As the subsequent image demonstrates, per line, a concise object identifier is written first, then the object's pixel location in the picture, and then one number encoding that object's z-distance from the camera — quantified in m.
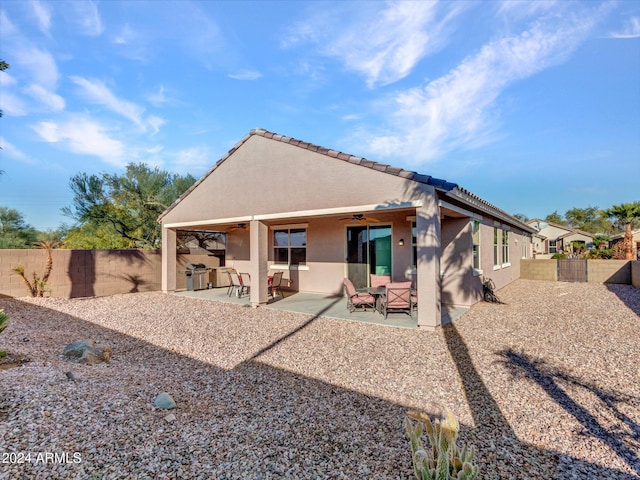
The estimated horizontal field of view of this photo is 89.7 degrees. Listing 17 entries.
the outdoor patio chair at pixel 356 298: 9.29
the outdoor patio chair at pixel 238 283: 11.70
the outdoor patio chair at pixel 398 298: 8.34
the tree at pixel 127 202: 18.03
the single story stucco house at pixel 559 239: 34.38
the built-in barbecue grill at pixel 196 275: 14.07
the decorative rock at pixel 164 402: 3.82
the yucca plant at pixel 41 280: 10.88
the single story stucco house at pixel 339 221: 7.60
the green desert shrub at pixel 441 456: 2.22
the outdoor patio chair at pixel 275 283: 11.57
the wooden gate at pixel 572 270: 17.36
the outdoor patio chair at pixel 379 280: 10.23
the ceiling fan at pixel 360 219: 10.55
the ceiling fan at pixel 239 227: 14.48
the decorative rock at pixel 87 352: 5.27
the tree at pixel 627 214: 21.83
